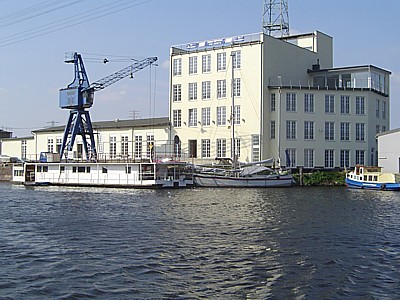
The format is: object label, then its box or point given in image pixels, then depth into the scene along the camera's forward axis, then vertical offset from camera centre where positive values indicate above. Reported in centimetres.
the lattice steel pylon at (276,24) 7588 +1792
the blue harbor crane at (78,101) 6731 +660
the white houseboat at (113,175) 5681 -200
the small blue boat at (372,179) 5407 -230
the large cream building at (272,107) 6531 +594
